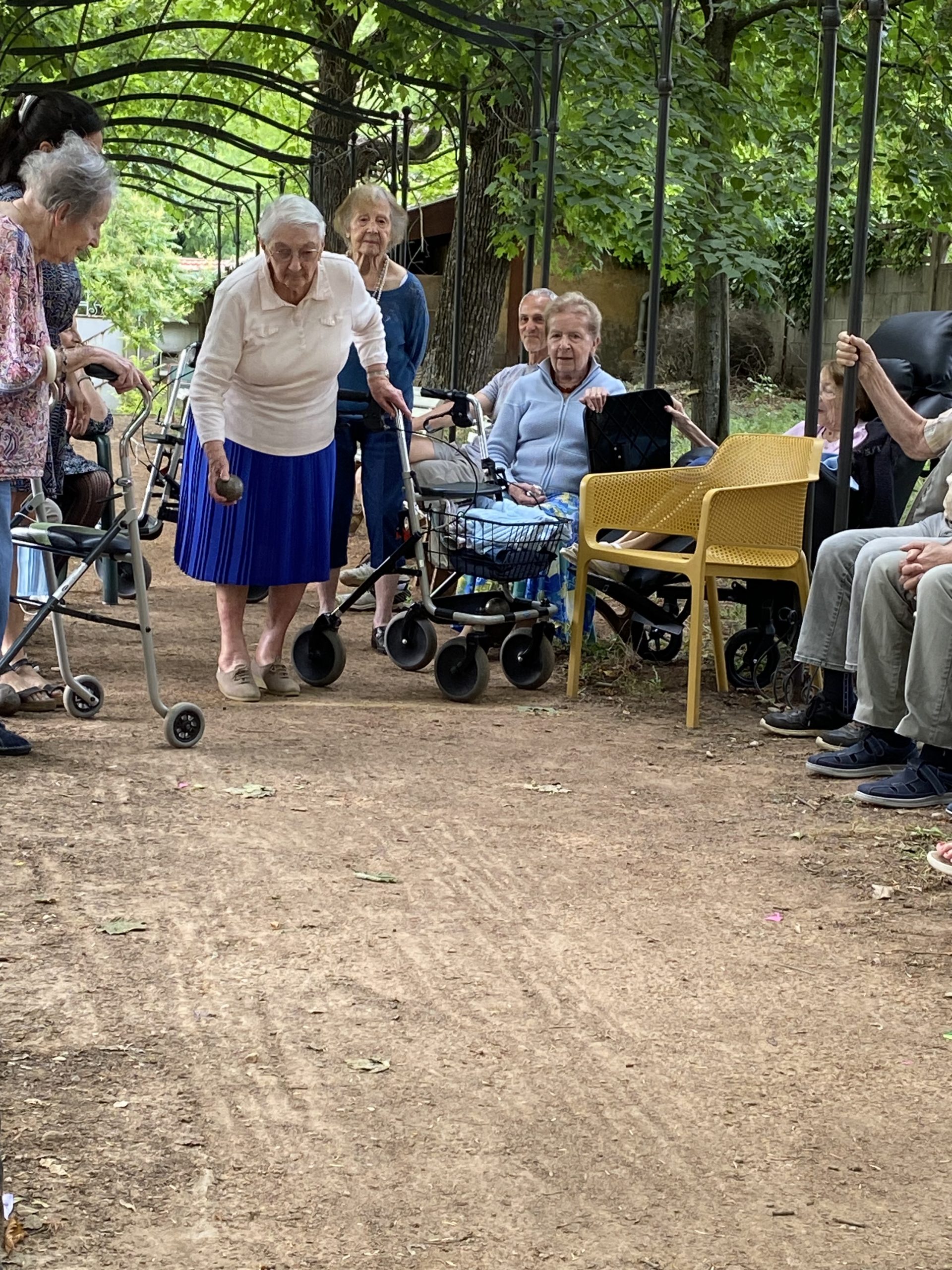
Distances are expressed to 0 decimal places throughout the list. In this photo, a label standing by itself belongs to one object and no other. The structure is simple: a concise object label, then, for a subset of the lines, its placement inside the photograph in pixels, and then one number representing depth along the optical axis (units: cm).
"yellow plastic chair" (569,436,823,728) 566
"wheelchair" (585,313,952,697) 593
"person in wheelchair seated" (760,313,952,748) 500
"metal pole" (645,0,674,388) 682
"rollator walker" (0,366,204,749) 480
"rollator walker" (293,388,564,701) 597
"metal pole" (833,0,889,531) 513
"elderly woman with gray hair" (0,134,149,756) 444
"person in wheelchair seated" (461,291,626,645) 670
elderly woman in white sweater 554
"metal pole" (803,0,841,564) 555
